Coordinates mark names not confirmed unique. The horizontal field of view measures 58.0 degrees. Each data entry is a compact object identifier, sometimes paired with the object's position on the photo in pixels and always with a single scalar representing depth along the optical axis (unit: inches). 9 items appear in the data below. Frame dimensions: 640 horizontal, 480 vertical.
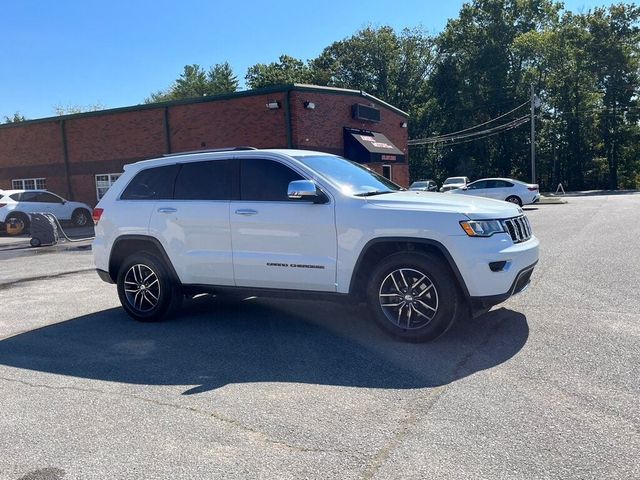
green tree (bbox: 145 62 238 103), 2923.2
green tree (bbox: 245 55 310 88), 2379.4
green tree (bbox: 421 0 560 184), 2220.7
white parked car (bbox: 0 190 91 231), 799.1
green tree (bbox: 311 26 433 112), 2476.6
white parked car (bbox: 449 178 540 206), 983.6
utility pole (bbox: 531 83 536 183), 1649.1
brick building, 836.6
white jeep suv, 206.7
